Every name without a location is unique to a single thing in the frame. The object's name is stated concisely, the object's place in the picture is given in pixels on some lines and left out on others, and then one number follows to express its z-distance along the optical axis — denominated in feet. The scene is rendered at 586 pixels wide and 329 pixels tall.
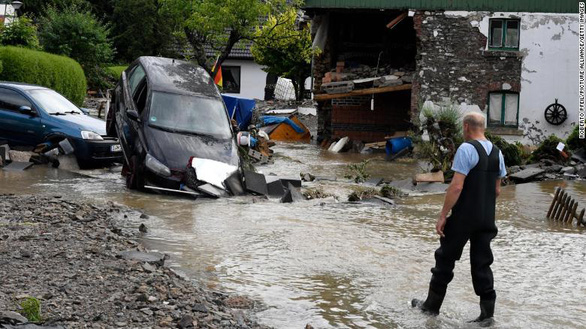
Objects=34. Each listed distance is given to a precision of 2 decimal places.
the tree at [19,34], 86.91
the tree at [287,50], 107.90
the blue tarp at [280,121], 111.93
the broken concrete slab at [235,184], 48.47
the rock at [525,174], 62.85
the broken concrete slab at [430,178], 59.16
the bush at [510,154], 71.10
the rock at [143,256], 28.94
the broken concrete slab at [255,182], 49.60
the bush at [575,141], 73.53
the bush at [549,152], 71.20
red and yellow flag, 129.42
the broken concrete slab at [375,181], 61.77
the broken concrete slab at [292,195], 48.62
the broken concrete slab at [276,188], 50.80
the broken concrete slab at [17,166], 53.72
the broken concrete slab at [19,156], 54.95
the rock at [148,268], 27.31
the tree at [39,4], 153.89
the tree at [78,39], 112.78
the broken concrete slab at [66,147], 55.72
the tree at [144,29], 159.33
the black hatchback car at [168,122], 47.83
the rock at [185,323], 22.02
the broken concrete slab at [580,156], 70.18
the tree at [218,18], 93.50
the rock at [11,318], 19.34
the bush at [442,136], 62.49
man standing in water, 24.23
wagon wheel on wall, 90.02
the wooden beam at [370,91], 90.12
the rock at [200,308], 23.61
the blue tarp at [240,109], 99.14
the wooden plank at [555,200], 45.52
